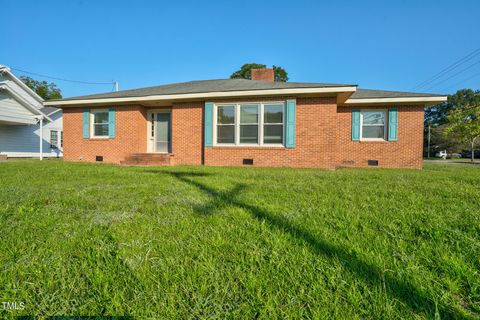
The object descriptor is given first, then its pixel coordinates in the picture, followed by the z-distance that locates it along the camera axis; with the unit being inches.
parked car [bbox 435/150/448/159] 1515.7
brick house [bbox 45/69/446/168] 339.6
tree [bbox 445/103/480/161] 637.9
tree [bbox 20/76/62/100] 1470.2
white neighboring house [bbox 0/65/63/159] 551.8
